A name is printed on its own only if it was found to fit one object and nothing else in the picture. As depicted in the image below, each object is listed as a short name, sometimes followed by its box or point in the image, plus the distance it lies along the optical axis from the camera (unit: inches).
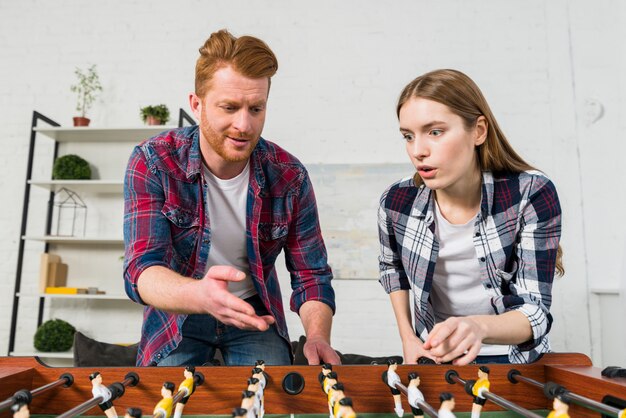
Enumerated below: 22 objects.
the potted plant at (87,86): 150.0
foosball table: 40.9
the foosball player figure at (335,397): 34.5
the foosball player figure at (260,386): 37.1
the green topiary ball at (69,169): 135.8
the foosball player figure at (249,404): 31.9
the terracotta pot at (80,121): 139.5
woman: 56.4
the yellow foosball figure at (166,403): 32.8
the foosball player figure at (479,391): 37.2
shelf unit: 131.6
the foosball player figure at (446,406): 30.5
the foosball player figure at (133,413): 29.2
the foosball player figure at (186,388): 37.6
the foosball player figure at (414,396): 36.1
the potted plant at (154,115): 137.5
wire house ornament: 145.5
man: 60.1
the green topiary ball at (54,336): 127.6
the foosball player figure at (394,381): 38.8
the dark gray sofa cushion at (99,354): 93.7
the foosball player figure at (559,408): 28.8
